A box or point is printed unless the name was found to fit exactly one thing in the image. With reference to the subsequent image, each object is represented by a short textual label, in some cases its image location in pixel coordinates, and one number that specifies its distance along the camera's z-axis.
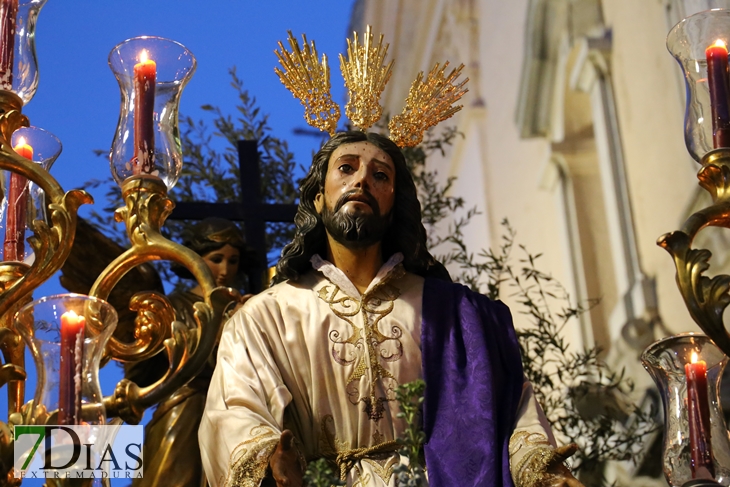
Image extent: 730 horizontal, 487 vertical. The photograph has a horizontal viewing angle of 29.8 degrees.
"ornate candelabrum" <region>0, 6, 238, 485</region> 2.87
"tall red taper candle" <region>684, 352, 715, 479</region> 2.62
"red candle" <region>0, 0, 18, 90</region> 3.07
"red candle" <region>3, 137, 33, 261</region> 3.20
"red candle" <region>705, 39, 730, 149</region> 2.88
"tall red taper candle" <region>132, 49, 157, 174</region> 3.05
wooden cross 4.14
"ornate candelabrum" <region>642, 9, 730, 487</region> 2.67
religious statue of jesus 2.84
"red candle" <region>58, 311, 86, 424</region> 2.46
